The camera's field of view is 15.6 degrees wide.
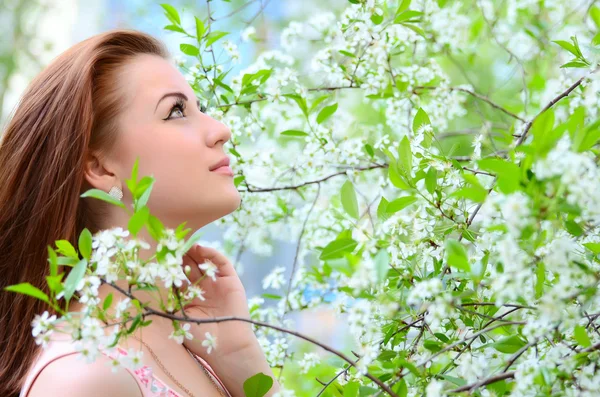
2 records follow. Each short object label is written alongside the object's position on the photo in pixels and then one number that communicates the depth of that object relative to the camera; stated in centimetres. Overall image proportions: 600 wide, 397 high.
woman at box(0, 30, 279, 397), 192
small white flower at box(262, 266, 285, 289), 217
